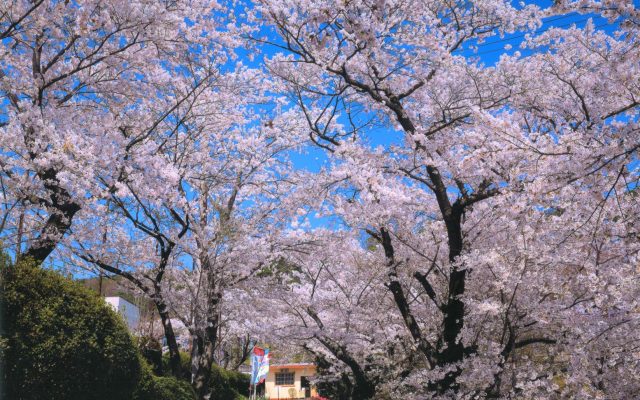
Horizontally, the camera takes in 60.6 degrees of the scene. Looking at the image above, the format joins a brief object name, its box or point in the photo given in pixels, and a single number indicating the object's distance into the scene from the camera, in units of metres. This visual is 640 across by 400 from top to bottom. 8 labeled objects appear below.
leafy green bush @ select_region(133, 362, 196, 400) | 7.15
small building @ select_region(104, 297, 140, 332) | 24.49
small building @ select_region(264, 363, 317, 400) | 32.00
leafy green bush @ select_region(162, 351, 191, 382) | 11.43
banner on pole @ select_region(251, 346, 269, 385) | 18.02
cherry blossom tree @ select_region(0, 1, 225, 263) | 6.61
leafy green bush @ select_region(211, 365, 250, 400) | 16.44
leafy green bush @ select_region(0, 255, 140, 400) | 5.03
